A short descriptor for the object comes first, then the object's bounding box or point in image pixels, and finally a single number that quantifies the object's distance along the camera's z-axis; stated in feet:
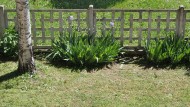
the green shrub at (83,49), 26.27
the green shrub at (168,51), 26.71
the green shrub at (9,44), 27.48
